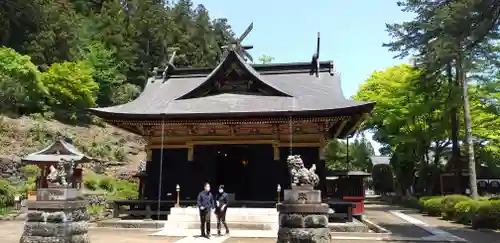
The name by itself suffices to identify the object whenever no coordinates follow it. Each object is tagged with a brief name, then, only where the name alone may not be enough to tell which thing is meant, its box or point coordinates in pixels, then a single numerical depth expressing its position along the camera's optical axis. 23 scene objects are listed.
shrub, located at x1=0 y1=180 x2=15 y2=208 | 22.98
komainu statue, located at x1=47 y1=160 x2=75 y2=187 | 10.20
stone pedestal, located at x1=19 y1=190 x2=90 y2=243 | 9.78
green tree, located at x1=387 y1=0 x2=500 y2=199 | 12.77
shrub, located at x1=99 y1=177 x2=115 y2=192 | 32.56
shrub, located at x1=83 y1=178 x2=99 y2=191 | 31.98
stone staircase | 14.34
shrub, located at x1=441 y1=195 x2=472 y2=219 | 19.81
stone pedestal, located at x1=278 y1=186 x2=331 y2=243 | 9.15
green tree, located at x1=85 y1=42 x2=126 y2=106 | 47.53
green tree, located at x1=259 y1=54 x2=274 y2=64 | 55.70
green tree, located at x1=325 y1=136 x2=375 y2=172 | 43.83
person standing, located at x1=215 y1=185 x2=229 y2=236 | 12.66
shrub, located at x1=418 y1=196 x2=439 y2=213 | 25.29
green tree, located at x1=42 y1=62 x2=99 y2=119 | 38.69
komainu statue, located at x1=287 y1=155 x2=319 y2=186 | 9.52
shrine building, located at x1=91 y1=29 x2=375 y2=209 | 16.12
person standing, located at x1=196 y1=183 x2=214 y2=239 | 12.30
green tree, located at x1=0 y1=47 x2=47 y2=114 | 34.53
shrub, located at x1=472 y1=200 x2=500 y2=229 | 15.27
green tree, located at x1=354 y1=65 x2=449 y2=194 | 28.52
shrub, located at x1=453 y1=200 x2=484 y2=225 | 16.62
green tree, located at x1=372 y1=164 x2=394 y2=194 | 44.97
